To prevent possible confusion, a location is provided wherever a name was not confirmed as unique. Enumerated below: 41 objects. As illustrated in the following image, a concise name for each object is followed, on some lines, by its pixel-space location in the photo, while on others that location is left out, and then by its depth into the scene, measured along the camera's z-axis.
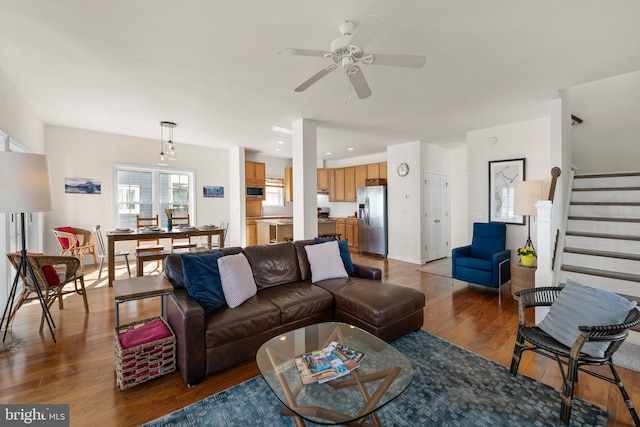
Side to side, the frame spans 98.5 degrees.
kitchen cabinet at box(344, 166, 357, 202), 7.75
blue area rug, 1.67
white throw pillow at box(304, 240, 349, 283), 3.15
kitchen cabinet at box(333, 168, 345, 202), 8.05
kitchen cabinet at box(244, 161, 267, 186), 7.08
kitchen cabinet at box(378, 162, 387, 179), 7.04
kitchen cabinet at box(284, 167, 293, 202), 7.95
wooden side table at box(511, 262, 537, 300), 3.59
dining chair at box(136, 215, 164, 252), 4.76
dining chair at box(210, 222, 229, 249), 5.25
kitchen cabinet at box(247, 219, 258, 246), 7.10
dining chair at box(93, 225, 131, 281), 4.32
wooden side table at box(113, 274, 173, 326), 2.07
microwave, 7.05
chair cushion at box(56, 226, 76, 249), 4.58
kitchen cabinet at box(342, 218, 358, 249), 7.54
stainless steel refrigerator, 6.66
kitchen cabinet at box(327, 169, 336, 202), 8.26
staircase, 2.99
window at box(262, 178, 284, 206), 8.16
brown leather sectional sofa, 2.03
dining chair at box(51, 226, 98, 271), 4.51
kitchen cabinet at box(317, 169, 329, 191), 8.41
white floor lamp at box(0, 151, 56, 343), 2.26
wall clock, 6.15
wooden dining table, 4.15
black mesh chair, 1.61
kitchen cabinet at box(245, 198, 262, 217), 7.38
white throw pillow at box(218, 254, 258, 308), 2.41
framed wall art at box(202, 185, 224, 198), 6.88
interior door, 6.11
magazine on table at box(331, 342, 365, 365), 1.68
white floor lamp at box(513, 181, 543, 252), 3.77
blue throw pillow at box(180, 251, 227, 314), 2.29
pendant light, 4.83
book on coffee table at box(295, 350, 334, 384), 1.51
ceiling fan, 1.75
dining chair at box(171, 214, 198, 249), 5.20
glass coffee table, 1.31
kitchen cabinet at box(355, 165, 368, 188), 7.49
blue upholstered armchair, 3.90
